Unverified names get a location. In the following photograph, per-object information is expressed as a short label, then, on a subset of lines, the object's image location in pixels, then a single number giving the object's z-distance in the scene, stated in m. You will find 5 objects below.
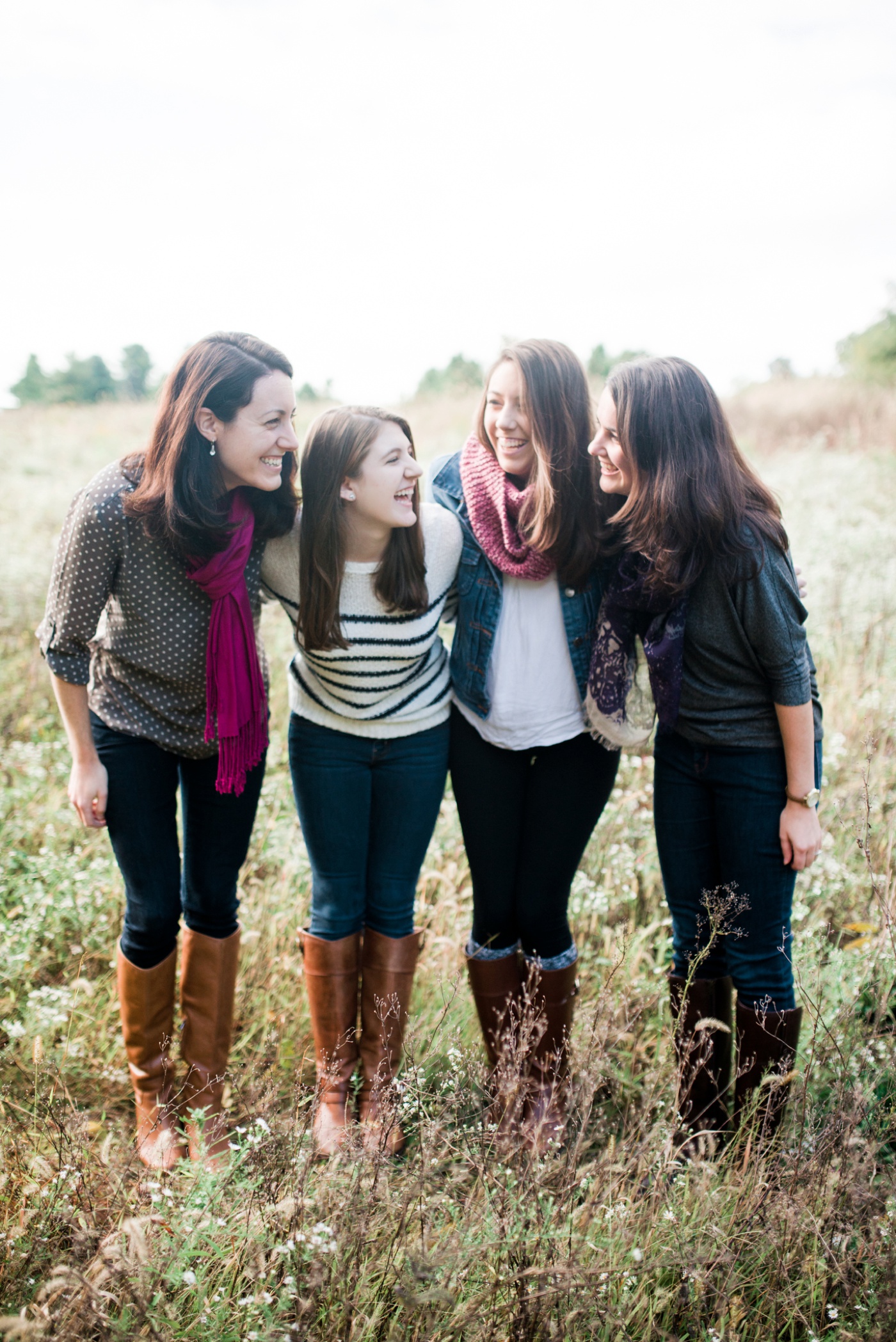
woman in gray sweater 2.13
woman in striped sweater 2.43
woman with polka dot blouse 2.21
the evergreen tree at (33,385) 25.97
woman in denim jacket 2.45
